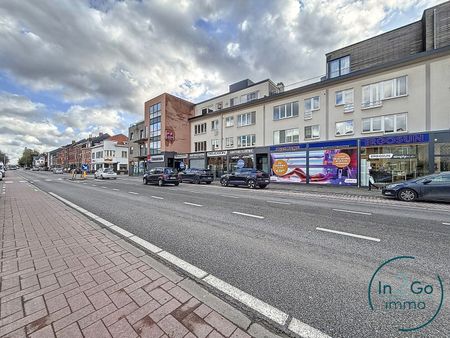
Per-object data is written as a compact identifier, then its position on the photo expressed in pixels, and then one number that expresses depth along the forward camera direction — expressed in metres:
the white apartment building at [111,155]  55.22
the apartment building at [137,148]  40.09
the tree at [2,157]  85.06
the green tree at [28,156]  116.04
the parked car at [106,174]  29.12
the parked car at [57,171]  54.68
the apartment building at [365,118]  15.02
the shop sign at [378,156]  16.23
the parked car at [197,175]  22.31
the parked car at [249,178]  17.41
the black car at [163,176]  18.97
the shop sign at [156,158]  34.80
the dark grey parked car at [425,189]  9.76
